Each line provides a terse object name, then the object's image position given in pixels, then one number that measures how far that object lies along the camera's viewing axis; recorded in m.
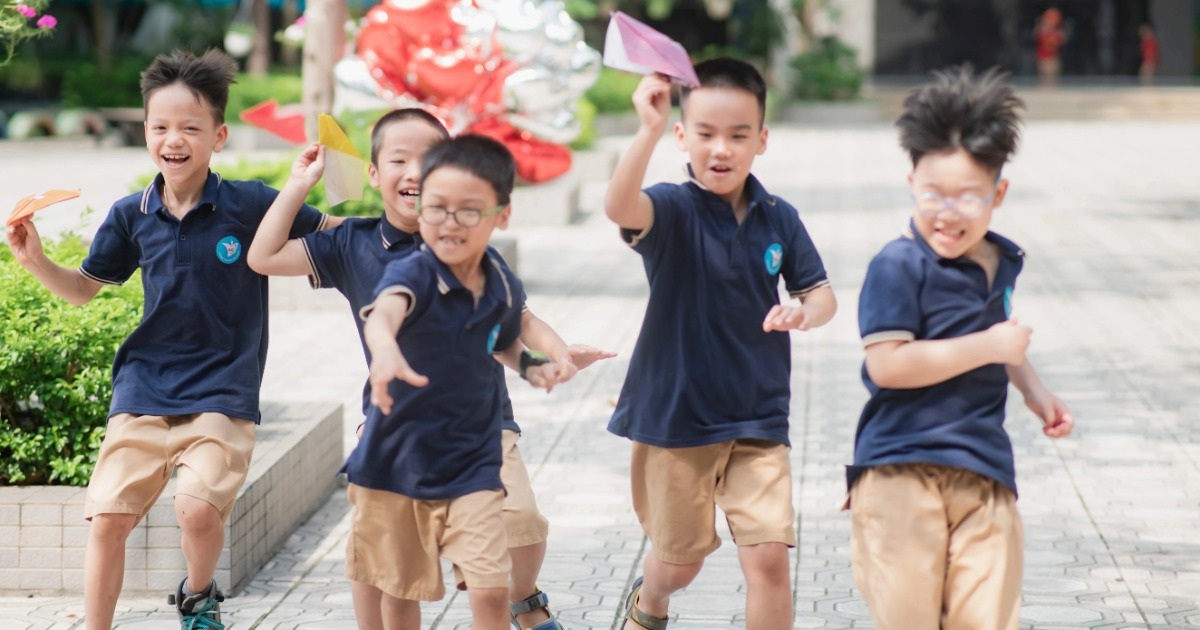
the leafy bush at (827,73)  66.69
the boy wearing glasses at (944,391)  6.75
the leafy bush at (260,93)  52.03
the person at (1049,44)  78.31
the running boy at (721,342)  7.64
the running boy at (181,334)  8.17
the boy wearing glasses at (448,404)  6.96
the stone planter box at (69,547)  9.58
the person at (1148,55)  79.06
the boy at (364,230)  7.72
